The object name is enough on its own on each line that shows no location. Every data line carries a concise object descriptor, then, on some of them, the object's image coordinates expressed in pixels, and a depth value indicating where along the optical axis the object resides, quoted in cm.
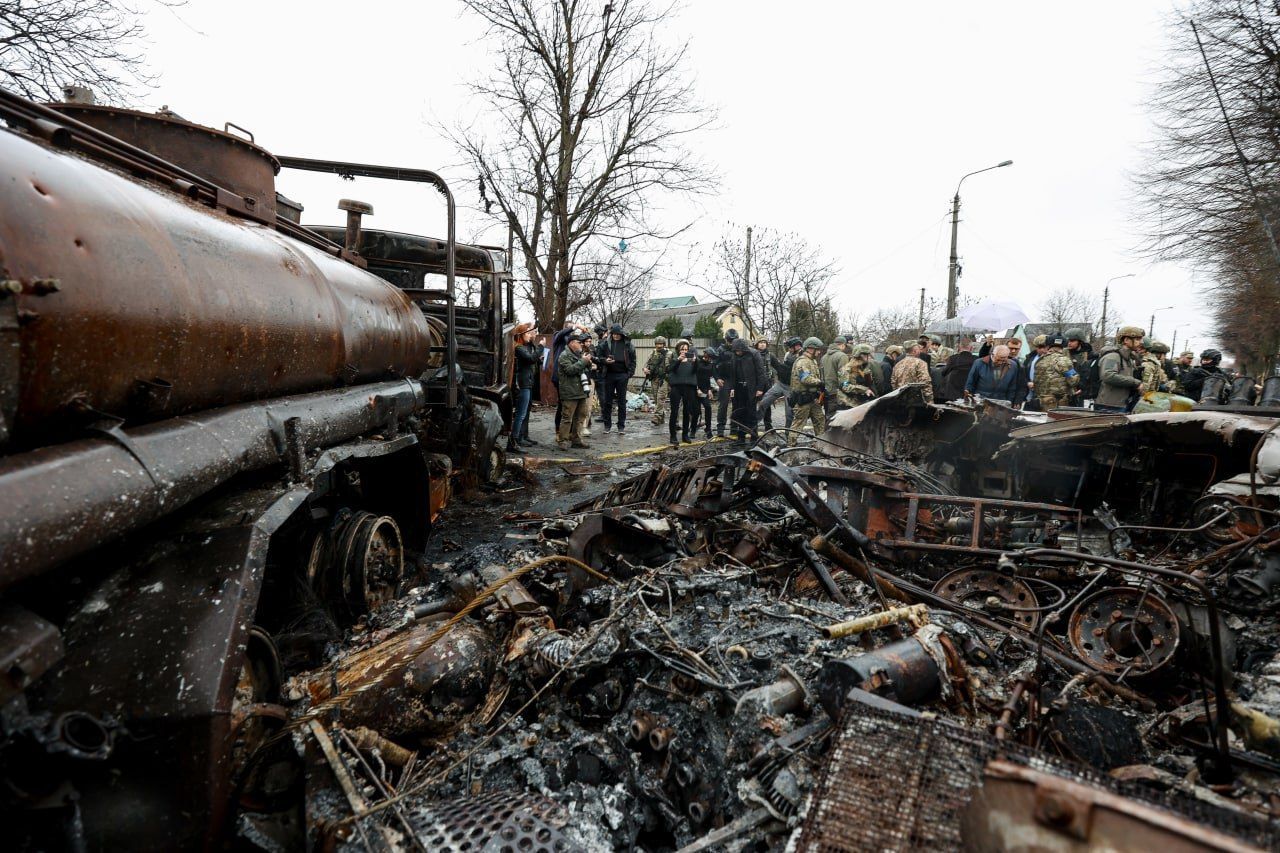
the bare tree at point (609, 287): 2076
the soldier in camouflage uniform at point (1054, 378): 898
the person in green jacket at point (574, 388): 1046
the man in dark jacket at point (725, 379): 1212
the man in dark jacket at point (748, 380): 1172
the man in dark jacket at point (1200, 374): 1153
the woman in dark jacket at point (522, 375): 1053
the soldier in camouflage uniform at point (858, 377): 1011
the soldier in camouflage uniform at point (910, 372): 944
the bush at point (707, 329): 3812
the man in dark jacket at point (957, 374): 991
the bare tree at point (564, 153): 1916
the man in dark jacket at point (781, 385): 1173
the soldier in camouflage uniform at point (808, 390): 1075
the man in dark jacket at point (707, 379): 1241
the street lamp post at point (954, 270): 2273
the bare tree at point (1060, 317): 5394
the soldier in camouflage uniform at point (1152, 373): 832
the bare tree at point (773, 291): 2305
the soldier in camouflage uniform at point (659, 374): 1437
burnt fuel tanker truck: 155
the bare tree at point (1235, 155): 1202
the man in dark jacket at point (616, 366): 1284
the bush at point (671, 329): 3631
